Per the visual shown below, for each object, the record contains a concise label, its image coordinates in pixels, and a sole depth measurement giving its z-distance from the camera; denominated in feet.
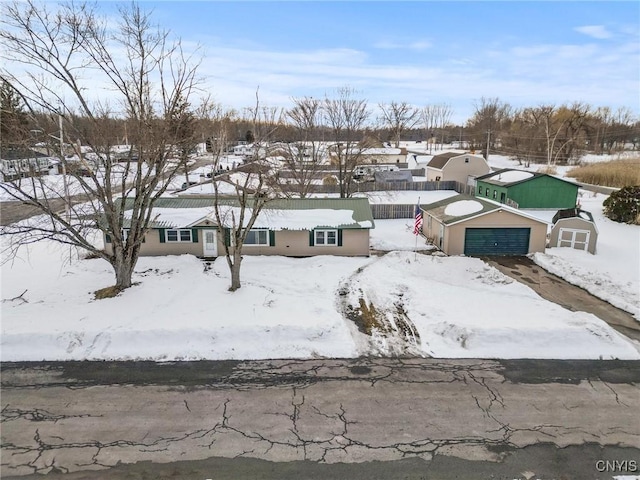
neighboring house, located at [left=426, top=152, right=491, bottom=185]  159.74
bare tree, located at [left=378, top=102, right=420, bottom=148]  319.06
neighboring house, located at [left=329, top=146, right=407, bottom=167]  198.80
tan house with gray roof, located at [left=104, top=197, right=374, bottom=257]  71.00
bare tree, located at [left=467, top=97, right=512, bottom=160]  325.03
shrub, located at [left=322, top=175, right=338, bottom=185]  147.43
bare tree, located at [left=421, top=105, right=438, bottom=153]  436.84
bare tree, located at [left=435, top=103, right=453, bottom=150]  430.28
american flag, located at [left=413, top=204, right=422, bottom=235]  74.86
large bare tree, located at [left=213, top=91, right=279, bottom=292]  52.65
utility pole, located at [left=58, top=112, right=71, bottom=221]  47.02
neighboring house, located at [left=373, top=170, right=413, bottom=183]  156.56
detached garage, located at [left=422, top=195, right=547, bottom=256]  73.67
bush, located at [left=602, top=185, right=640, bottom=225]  93.71
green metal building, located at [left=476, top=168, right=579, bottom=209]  112.16
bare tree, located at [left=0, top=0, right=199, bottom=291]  46.78
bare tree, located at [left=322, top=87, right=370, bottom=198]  120.88
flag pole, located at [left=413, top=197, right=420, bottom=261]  69.97
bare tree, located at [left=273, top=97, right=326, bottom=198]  111.45
